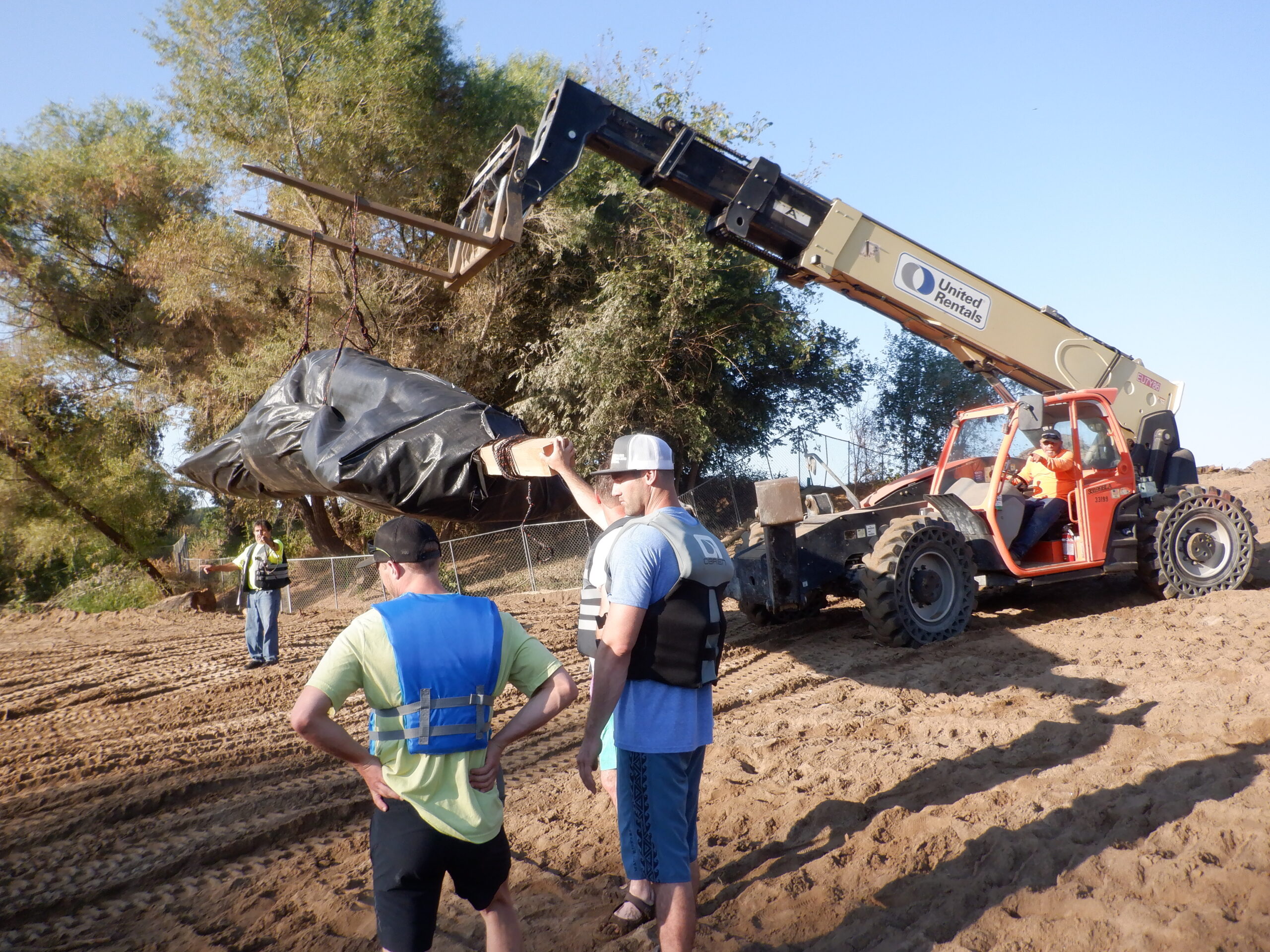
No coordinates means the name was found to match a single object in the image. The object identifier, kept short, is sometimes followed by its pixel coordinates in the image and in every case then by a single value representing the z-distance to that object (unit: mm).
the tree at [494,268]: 16516
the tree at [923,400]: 21891
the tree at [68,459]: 20234
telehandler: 7531
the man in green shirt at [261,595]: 9508
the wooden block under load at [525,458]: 4172
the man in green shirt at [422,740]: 2533
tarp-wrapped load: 4492
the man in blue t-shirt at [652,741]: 2871
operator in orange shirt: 8672
